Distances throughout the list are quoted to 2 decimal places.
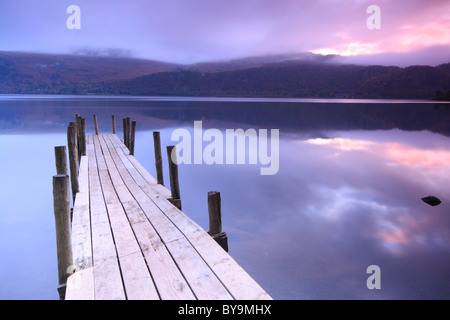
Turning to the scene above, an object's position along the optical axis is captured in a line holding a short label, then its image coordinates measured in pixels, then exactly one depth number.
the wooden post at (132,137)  12.90
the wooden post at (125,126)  16.00
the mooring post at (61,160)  5.23
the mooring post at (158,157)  8.23
